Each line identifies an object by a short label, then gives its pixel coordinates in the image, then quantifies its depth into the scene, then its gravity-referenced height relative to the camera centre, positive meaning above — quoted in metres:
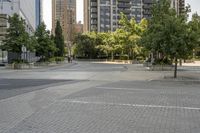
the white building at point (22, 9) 54.63 +10.06
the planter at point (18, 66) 32.56 -1.24
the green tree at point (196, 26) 19.88 +2.03
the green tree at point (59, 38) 56.05 +3.27
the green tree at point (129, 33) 51.07 +3.95
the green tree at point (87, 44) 70.49 +2.71
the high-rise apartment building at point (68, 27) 114.92 +11.74
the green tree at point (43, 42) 42.02 +1.89
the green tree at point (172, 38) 19.61 +1.20
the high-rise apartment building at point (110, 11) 102.72 +15.74
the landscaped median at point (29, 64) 32.78 -1.20
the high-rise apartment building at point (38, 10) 102.41 +16.57
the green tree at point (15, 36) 33.18 +2.19
